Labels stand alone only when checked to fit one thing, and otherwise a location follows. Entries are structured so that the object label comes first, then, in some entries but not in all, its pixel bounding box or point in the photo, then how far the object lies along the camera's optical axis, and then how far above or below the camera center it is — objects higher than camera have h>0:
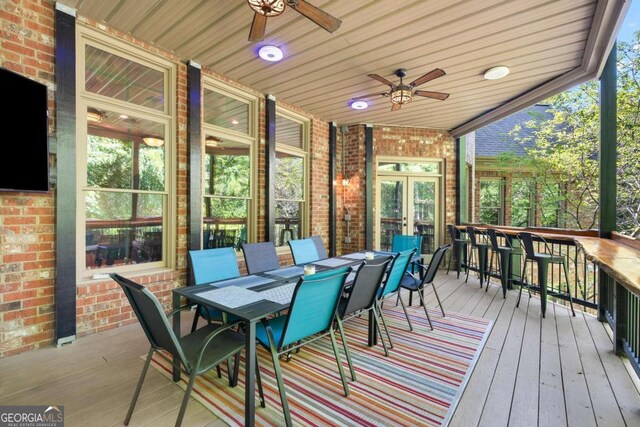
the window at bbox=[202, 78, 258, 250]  3.90 +0.68
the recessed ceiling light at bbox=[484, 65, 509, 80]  3.46 +1.71
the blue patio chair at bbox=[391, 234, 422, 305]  4.06 -0.45
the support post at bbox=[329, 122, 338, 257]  5.84 +0.54
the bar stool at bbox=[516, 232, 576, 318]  3.49 -0.59
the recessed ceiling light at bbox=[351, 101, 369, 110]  4.69 +1.78
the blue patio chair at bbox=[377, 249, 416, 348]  2.63 -0.58
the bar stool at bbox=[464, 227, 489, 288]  4.81 -0.65
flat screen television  2.19 +0.62
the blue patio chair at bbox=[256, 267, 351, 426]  1.63 -0.63
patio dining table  1.57 -0.57
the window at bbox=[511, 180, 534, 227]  8.94 +0.24
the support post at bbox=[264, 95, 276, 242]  4.49 +0.64
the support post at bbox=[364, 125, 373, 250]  5.95 +0.73
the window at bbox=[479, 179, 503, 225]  9.32 +0.38
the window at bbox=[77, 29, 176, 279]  2.85 +0.61
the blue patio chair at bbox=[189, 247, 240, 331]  2.43 -0.49
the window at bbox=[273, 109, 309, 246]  5.00 +0.67
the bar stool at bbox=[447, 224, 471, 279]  5.42 -0.62
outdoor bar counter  1.62 -0.33
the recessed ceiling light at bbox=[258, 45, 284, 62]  3.14 +1.77
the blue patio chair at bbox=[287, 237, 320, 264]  3.39 -0.46
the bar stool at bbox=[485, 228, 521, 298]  4.23 -0.64
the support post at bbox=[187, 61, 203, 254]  3.50 +0.80
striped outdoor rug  1.76 -1.23
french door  6.18 +0.10
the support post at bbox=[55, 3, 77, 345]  2.55 +0.34
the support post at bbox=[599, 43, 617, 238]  3.14 +0.83
